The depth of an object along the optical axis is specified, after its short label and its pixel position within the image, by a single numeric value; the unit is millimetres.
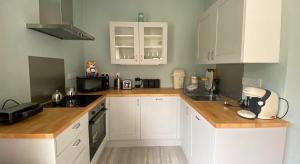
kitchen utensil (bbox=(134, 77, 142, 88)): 3077
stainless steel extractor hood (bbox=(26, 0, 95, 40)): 1587
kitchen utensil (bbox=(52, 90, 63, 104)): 1938
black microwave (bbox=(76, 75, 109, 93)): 2572
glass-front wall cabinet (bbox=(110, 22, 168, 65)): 2750
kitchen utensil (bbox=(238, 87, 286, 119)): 1359
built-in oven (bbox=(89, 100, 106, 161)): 1904
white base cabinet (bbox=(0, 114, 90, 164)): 1078
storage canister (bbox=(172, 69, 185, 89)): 2959
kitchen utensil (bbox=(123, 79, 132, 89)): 2908
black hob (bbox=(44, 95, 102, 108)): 1851
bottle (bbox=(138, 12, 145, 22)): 2842
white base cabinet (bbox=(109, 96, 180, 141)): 2561
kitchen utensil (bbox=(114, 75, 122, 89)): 2943
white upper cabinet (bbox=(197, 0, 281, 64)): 1343
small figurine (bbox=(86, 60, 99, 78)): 2838
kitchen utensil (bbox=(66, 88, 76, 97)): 2163
